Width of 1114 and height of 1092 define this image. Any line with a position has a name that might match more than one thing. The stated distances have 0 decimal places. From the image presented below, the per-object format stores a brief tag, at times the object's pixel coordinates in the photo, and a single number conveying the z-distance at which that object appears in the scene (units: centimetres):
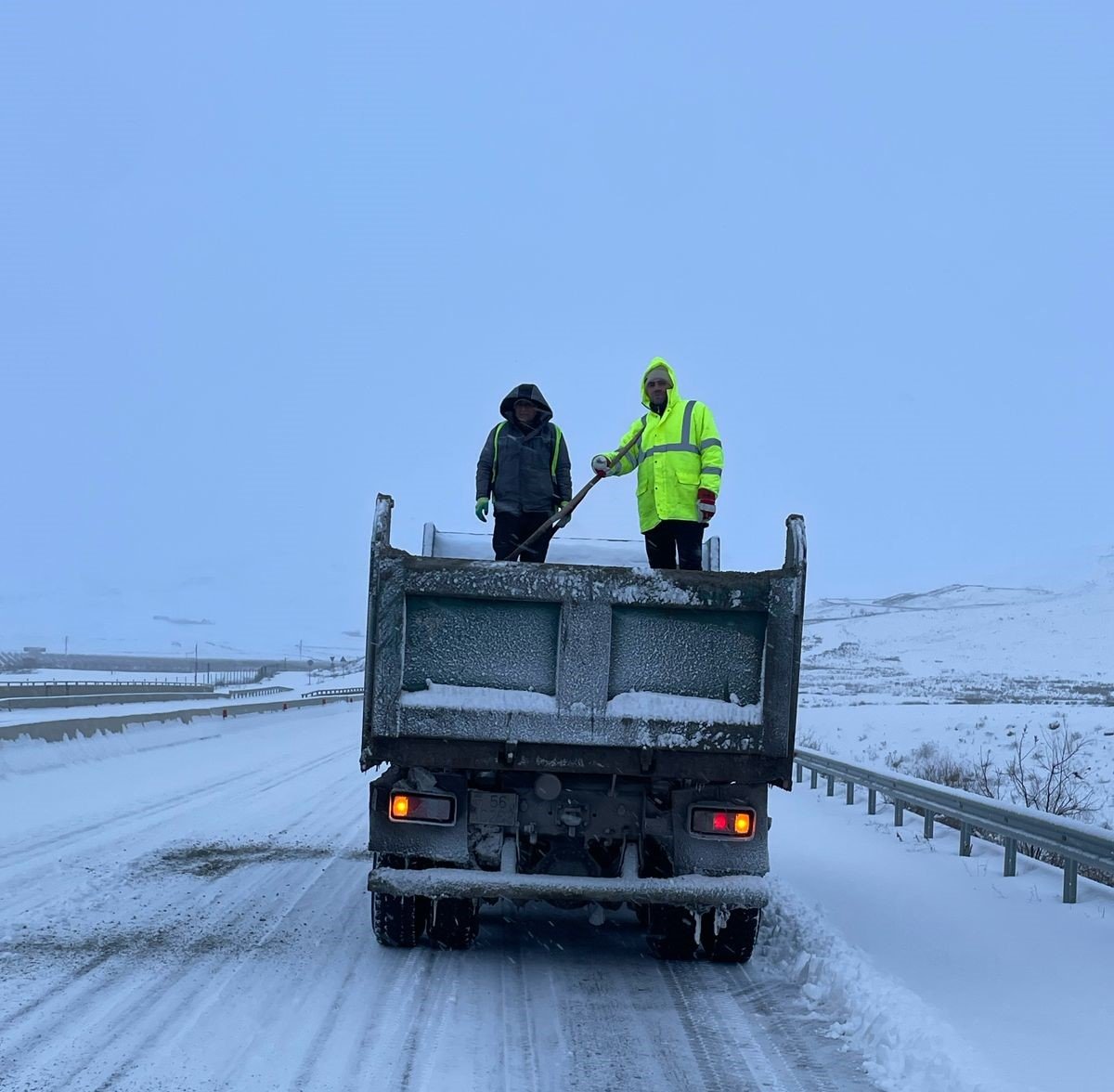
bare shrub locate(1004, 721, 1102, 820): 1288
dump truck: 662
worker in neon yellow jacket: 796
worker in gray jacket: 862
